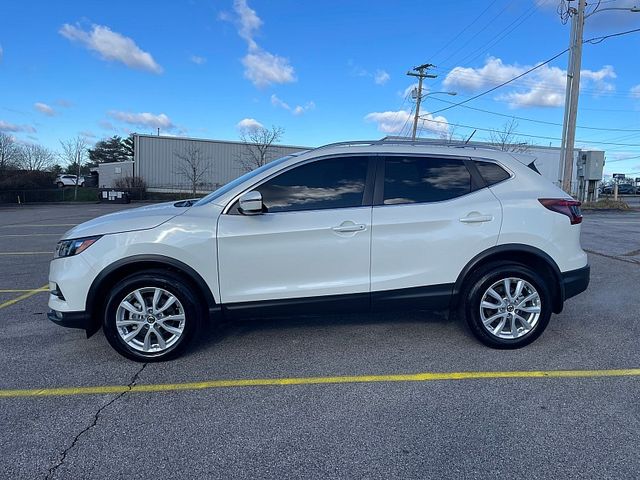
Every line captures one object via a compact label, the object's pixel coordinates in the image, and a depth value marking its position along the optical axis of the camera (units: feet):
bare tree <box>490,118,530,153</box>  133.08
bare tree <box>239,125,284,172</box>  143.33
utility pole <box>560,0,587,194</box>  68.95
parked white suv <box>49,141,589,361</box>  11.98
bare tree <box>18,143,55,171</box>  139.03
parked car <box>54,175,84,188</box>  160.52
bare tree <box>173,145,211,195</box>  139.54
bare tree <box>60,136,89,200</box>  152.15
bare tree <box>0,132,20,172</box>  124.36
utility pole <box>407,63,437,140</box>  118.01
